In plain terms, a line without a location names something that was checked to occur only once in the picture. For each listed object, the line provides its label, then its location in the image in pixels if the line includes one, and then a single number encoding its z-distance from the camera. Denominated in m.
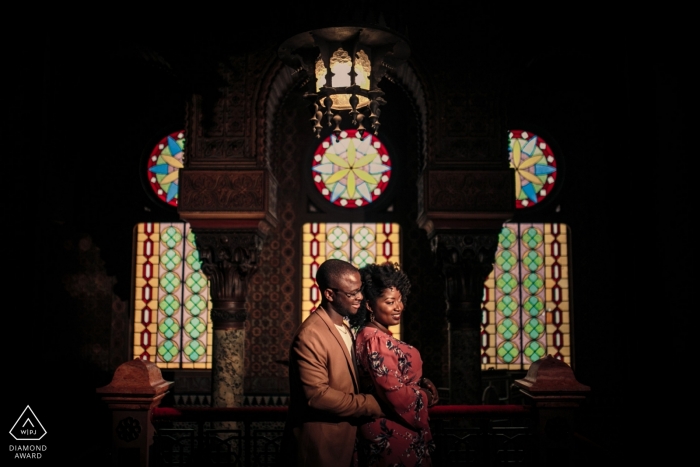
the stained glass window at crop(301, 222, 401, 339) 9.82
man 3.41
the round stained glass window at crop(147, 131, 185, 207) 10.09
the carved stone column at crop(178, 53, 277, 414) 7.46
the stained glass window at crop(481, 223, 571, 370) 9.70
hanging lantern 4.80
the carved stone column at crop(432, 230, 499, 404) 7.55
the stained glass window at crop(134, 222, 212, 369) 9.79
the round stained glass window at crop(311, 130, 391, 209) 10.00
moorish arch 7.46
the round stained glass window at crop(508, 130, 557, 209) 10.05
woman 3.55
